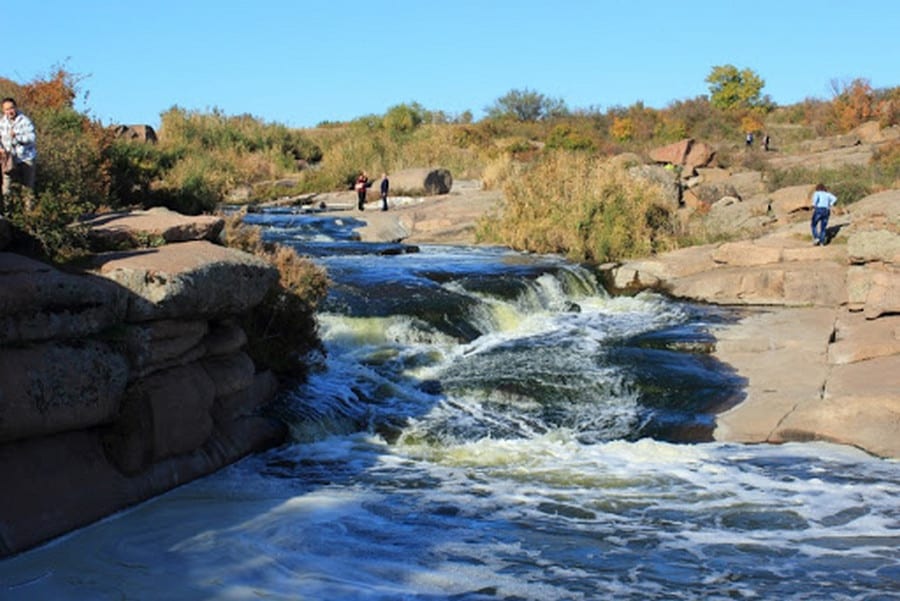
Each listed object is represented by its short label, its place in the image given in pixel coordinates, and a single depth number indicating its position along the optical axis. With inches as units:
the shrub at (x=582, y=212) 794.8
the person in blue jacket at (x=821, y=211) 746.2
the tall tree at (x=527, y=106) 2172.7
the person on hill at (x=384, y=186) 1102.5
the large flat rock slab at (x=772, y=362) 401.1
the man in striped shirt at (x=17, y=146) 375.6
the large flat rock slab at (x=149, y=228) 355.9
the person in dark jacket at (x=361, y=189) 1118.4
